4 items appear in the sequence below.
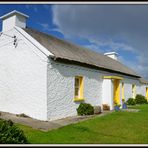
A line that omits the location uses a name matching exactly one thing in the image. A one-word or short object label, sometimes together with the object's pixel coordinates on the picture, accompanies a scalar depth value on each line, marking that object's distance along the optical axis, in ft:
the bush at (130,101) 80.74
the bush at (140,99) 87.67
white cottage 44.39
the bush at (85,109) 50.96
